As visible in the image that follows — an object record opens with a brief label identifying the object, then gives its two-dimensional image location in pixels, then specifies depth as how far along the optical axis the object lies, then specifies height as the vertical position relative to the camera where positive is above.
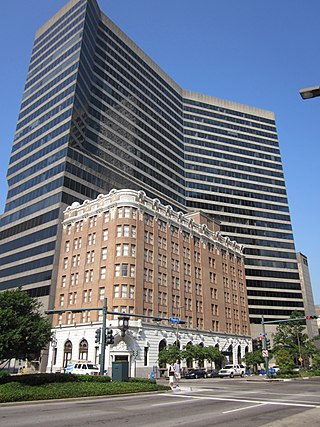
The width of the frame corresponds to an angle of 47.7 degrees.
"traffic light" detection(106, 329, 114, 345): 27.17 +1.91
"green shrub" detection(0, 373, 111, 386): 22.78 -0.76
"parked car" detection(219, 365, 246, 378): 52.97 -0.89
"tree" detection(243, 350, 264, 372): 64.60 +0.94
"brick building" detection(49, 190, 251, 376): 50.06 +12.48
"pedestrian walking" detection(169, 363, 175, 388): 28.64 -0.44
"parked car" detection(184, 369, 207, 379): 47.94 -1.08
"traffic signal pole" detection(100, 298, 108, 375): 27.19 +1.08
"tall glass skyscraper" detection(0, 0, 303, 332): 69.69 +50.85
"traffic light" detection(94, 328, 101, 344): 27.64 +2.13
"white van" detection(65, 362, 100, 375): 39.69 -0.21
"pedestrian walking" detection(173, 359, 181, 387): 30.02 -0.36
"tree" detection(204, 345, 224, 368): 55.09 +1.48
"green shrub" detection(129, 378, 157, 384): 28.11 -1.08
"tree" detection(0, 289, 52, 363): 23.12 +2.41
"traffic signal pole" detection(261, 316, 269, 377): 40.83 +2.03
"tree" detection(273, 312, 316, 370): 77.38 +5.01
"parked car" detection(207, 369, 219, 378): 51.28 -1.09
